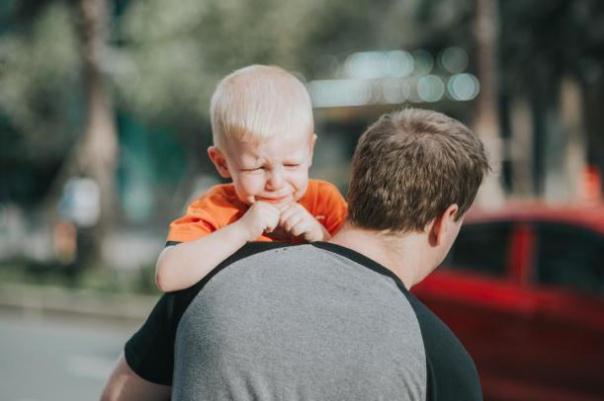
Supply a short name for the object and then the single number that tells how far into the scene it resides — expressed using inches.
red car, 206.1
